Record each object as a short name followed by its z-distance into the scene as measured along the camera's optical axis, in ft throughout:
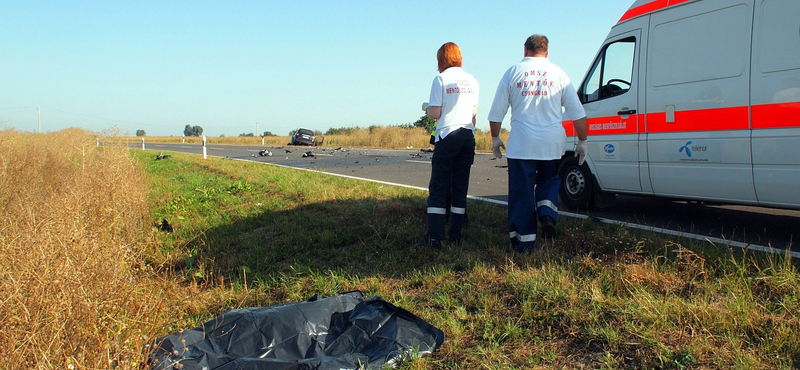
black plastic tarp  9.28
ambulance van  14.24
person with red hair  15.20
